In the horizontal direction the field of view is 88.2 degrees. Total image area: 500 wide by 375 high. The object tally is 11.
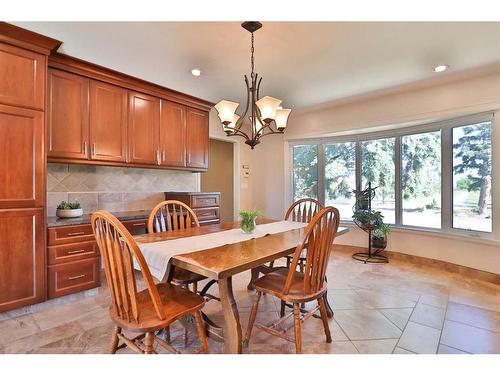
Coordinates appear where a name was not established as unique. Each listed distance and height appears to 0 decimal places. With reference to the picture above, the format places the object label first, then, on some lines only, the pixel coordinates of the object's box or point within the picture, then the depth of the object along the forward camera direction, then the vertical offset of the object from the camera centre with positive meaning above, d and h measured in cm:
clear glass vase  210 -31
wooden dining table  130 -40
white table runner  149 -38
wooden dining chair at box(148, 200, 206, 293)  199 -34
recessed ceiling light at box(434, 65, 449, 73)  287 +134
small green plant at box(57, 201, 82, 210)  272 -20
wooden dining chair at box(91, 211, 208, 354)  126 -53
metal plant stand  386 -58
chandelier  213 +64
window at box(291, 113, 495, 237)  328 +23
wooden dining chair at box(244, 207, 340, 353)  159 -62
